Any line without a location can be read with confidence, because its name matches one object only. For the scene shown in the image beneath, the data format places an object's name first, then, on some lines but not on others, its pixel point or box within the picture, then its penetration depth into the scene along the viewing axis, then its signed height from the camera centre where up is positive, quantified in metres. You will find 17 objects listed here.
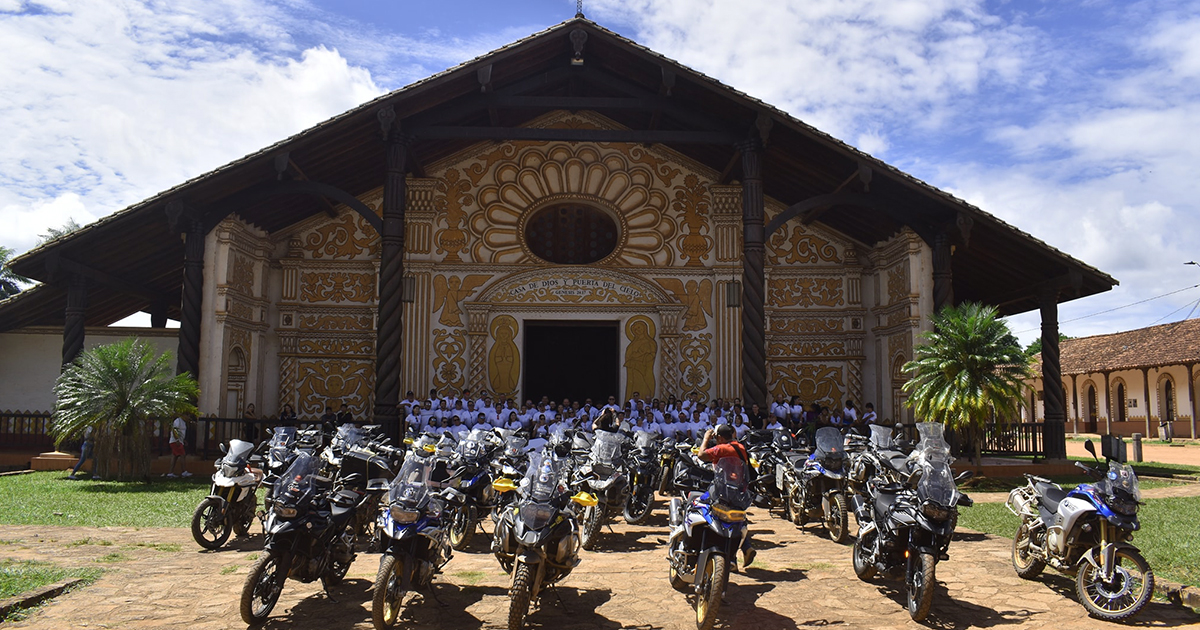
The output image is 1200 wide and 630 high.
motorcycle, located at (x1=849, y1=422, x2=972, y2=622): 5.71 -0.96
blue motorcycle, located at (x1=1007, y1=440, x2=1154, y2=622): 5.74 -1.09
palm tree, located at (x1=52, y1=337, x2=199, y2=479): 12.95 -0.06
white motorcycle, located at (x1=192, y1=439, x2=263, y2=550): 7.94 -1.02
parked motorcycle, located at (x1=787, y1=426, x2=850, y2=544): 8.59 -0.97
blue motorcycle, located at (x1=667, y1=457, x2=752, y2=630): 5.53 -0.96
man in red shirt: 6.00 -0.38
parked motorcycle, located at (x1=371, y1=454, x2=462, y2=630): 5.28 -0.95
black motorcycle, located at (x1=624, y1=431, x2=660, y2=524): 9.70 -0.94
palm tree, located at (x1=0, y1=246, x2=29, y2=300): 32.53 +4.93
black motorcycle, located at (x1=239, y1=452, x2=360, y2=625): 5.47 -0.99
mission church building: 15.57 +3.02
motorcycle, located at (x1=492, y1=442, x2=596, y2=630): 5.26 -0.93
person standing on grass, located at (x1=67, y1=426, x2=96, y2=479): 13.77 -0.86
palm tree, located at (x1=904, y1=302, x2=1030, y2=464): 13.25 +0.48
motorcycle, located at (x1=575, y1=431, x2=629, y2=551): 8.16 -0.84
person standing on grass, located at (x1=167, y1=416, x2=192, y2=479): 13.72 -0.78
